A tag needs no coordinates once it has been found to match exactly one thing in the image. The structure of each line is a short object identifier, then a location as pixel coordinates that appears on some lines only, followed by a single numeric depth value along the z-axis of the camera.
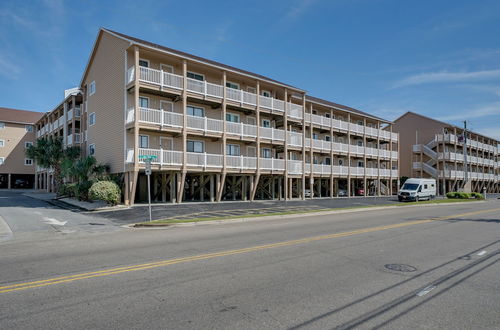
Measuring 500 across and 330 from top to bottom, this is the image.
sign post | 16.62
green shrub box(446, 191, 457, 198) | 44.66
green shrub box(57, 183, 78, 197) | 27.14
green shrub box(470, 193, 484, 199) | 44.76
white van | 37.34
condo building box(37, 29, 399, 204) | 25.39
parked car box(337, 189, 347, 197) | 44.66
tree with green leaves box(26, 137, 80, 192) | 33.26
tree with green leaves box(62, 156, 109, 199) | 26.45
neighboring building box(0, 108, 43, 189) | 54.59
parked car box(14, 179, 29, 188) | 55.84
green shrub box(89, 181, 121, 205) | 22.64
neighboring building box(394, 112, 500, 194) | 59.78
